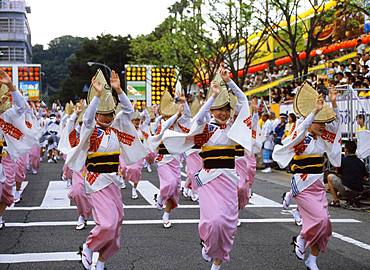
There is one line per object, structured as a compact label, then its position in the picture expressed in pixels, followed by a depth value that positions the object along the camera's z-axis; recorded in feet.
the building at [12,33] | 268.82
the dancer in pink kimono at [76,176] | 32.04
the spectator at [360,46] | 81.02
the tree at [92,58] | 231.09
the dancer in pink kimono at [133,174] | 45.32
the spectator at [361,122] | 46.38
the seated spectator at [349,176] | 40.42
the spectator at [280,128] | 64.60
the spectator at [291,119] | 54.59
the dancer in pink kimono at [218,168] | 22.40
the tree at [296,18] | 78.02
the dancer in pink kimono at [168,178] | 34.60
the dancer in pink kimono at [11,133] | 28.45
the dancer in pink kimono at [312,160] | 24.03
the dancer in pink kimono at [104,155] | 22.56
